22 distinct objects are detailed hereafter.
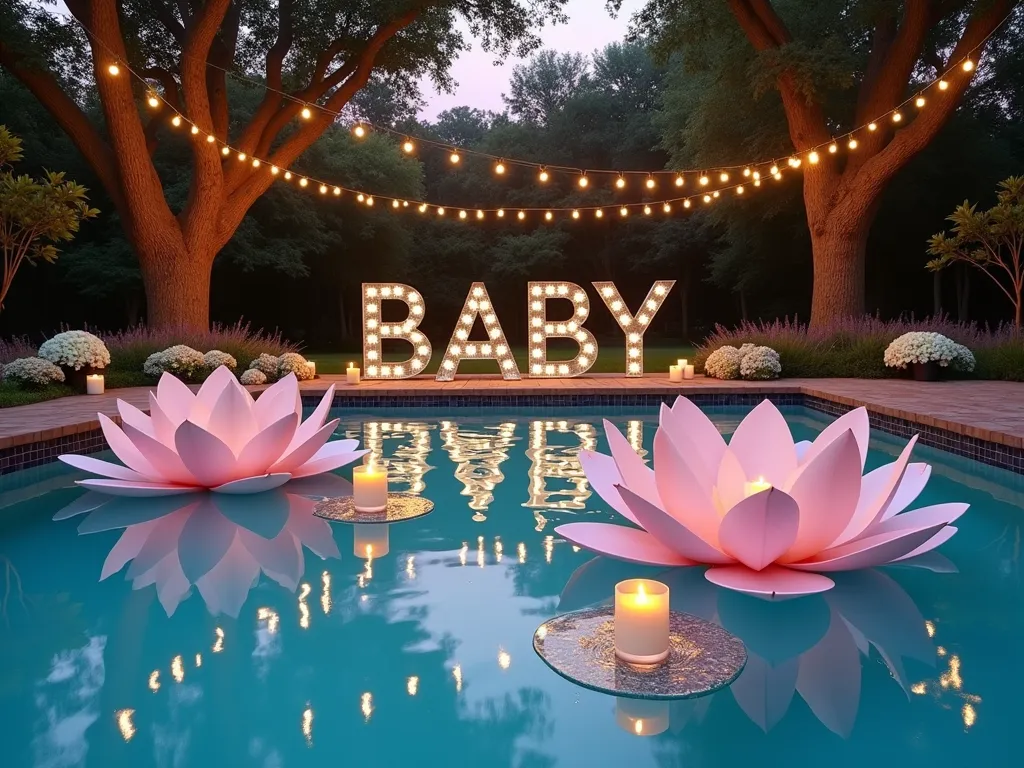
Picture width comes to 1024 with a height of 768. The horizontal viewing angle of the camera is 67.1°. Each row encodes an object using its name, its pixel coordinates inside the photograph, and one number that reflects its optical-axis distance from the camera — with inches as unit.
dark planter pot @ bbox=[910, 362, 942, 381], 424.8
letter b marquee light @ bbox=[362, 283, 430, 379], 448.8
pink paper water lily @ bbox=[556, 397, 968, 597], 103.1
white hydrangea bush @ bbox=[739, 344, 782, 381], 440.1
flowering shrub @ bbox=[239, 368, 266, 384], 434.6
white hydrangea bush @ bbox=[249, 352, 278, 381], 453.7
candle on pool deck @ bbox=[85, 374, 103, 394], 381.1
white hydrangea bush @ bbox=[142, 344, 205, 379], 428.8
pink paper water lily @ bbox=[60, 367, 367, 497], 163.8
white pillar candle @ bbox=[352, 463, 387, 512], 169.6
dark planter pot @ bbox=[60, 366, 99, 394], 386.9
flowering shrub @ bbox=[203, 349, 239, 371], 438.6
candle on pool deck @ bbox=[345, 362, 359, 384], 439.3
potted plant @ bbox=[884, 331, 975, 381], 420.8
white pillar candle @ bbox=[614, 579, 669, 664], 86.7
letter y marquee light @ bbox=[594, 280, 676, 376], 466.0
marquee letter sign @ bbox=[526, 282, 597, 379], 450.9
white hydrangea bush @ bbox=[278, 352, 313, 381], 457.7
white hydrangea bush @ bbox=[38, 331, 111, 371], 378.7
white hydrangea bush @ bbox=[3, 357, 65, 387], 359.3
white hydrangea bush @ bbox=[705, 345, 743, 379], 449.4
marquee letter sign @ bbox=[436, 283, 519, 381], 448.8
